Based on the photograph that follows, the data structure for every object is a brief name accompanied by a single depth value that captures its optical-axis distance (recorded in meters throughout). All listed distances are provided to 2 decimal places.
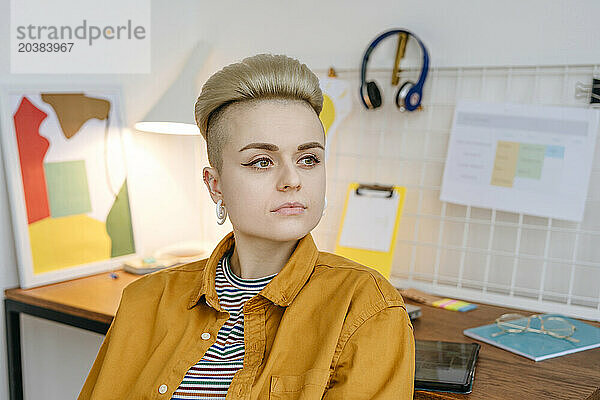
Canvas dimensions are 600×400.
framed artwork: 1.70
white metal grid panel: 1.61
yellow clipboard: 1.74
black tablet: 1.11
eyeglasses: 1.41
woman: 0.99
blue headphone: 1.74
